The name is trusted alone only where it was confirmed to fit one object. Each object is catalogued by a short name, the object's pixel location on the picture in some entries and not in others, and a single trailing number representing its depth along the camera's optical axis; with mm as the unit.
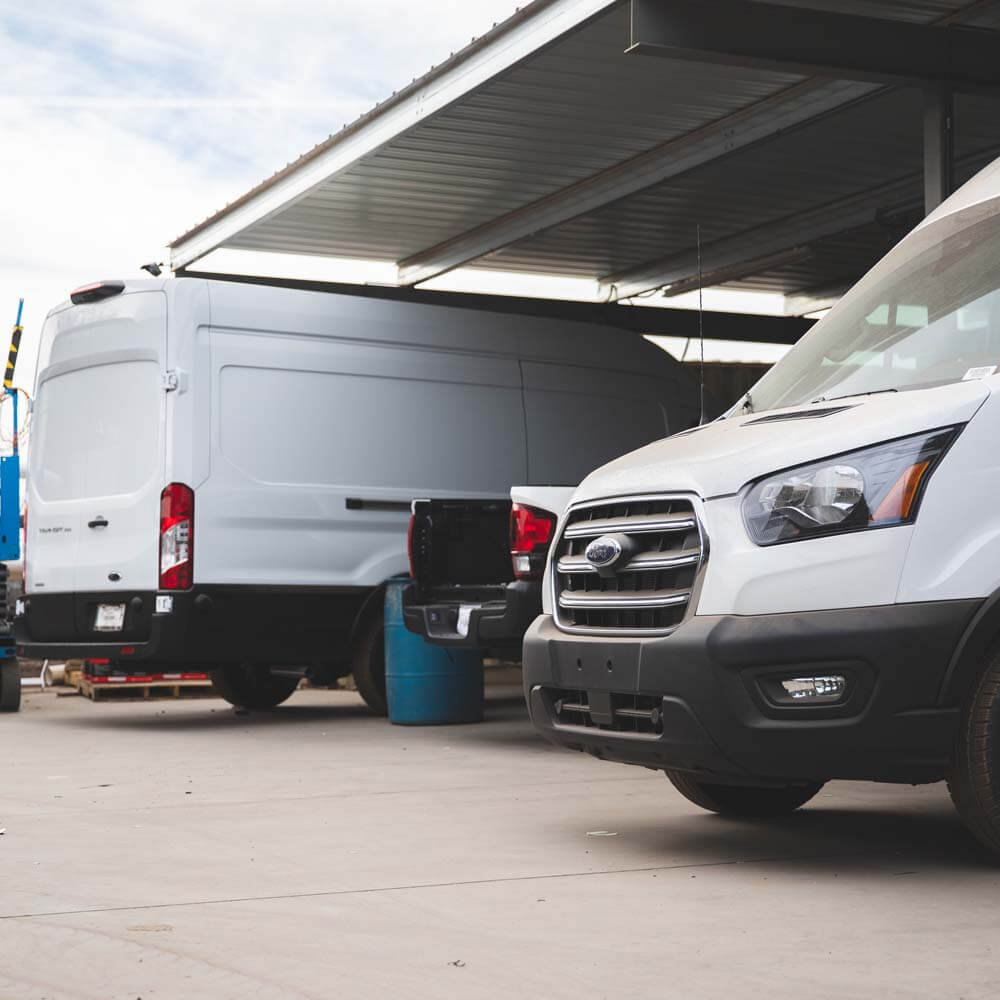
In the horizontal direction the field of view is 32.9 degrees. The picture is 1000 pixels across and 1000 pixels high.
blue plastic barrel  10945
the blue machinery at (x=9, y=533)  13023
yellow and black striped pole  13109
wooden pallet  14609
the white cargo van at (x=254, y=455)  10727
